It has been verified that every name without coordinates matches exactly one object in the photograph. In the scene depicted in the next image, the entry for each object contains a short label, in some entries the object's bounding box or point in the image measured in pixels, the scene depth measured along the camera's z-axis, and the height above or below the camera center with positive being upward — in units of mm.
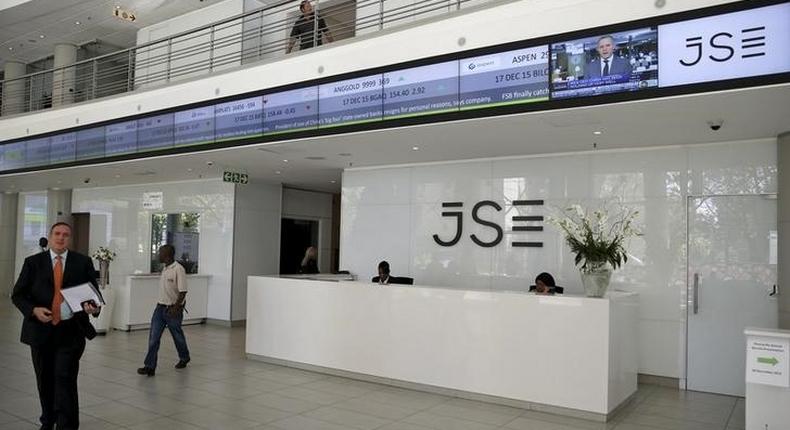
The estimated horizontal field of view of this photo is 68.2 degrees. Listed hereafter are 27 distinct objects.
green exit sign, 10466 +1006
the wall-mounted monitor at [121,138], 10008 +1605
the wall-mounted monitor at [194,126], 8859 +1634
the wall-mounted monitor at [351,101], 6922 +1642
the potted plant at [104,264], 11519 -685
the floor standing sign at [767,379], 4777 -1107
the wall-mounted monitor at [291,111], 7570 +1643
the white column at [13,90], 16750 +4010
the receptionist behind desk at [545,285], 6840 -558
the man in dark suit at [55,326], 4633 -789
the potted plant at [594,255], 5910 -141
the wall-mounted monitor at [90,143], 10586 +1592
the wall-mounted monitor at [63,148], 11180 +1572
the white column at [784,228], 6422 +196
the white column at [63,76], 14530 +3914
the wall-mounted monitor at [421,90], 6348 +1641
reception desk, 5785 -1165
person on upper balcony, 9097 +3573
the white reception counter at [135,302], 11047 -1379
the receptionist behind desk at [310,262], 11727 -571
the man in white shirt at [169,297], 7520 -861
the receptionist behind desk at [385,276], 8664 -595
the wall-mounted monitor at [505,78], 5738 +1638
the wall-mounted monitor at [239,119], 8211 +1648
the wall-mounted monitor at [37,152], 11805 +1557
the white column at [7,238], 18469 -344
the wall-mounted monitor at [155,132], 9453 +1628
